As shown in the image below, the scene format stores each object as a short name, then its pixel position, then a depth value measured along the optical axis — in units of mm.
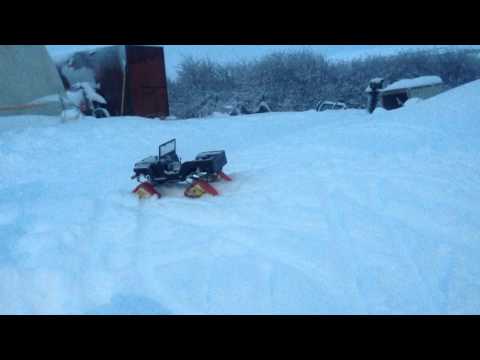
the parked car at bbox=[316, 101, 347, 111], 13695
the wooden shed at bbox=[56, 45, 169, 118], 10602
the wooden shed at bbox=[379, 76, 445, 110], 10547
